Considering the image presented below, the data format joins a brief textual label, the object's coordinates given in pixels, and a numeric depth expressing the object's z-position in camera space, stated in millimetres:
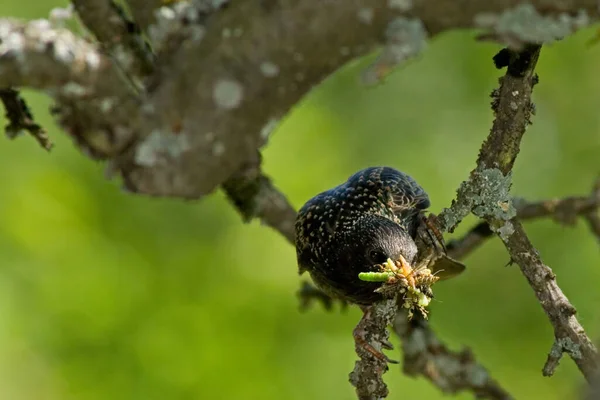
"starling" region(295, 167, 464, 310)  4626
